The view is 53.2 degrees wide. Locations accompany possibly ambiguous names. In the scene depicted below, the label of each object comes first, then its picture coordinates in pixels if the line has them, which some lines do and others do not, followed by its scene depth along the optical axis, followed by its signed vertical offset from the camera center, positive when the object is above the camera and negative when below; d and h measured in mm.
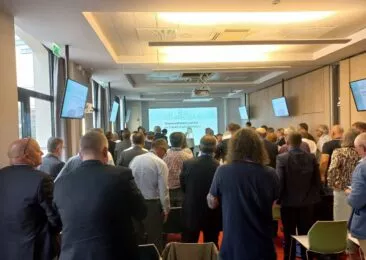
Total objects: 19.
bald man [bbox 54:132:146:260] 2072 -522
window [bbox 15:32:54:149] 5133 +421
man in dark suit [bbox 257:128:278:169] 5301 -532
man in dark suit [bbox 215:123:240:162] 5241 -502
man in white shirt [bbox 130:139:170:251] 4035 -794
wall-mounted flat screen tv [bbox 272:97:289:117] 10352 +233
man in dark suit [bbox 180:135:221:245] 3551 -746
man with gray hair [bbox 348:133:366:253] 2777 -662
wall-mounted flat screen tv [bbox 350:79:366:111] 6195 +344
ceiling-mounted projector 10945 +740
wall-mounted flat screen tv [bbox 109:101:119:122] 10534 +189
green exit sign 5393 +1069
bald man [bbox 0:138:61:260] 2354 -608
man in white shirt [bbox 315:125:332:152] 6789 -389
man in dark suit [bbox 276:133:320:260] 3688 -688
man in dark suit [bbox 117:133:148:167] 4652 -412
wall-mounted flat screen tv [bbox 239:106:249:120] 15188 +116
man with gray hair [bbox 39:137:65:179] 3982 -440
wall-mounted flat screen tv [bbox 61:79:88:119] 5113 +291
